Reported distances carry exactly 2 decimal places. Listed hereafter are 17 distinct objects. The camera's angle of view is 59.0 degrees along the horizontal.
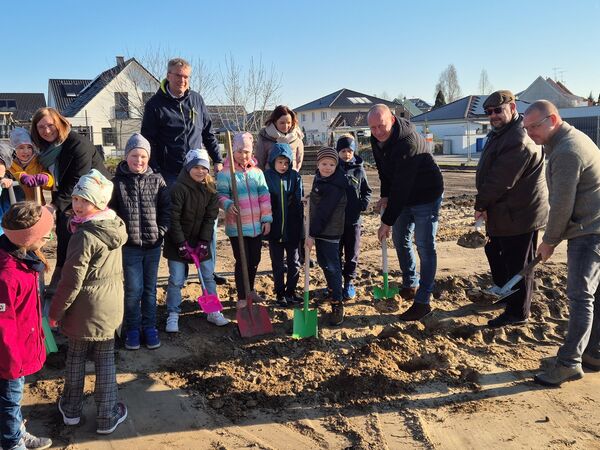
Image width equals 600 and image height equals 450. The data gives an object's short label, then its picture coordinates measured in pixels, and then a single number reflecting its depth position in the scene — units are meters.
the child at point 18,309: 2.77
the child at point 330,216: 4.89
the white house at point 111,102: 30.16
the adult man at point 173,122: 5.01
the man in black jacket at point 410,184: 4.68
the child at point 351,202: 5.32
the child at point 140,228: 4.16
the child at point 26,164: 4.43
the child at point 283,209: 5.13
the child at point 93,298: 3.07
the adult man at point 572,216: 3.68
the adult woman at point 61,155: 4.41
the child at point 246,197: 4.93
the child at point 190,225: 4.54
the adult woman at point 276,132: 5.68
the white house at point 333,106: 56.00
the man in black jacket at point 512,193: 4.57
